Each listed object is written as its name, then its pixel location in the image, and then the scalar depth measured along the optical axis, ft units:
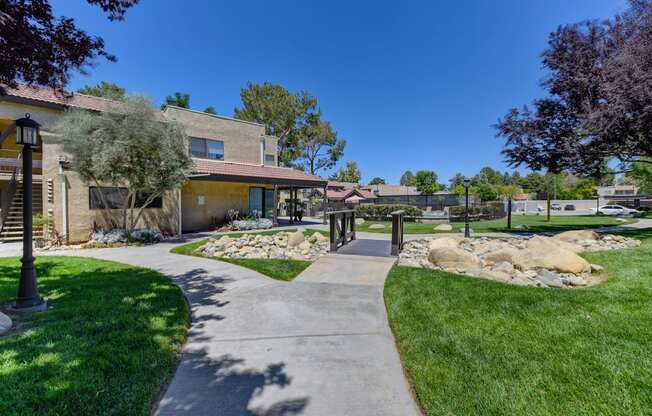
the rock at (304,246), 32.12
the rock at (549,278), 18.76
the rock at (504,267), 21.62
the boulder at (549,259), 20.90
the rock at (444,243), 28.56
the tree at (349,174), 211.61
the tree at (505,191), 167.08
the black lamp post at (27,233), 13.56
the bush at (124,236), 35.42
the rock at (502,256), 24.00
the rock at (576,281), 18.69
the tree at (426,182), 184.75
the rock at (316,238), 36.42
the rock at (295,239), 33.71
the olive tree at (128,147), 32.40
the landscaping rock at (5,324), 11.00
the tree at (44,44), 12.51
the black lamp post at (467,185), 43.39
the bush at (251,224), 49.70
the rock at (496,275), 19.19
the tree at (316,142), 117.29
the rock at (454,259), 23.26
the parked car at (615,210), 96.42
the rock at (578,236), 34.58
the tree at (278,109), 108.37
